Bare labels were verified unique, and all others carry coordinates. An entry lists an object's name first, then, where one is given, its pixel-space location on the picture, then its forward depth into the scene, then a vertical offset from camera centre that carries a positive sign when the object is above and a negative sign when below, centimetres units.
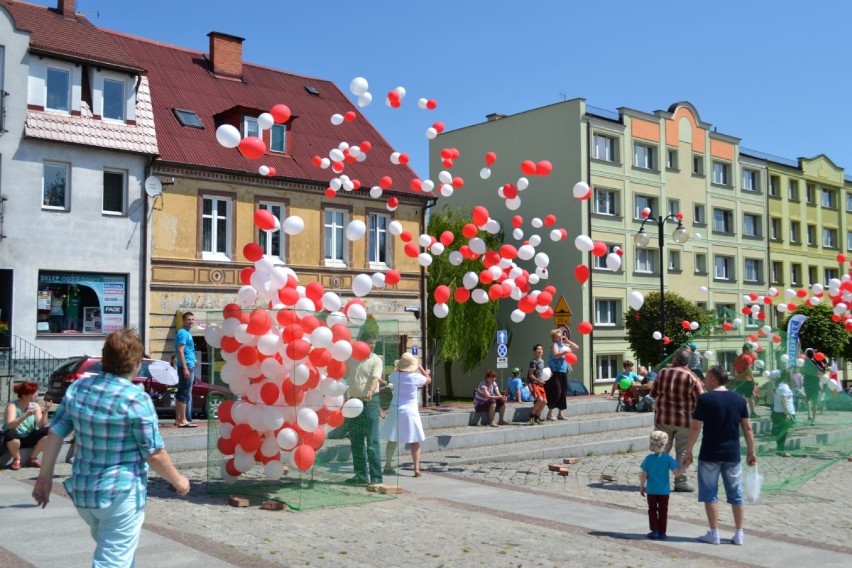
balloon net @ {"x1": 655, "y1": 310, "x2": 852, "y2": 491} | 1435 -73
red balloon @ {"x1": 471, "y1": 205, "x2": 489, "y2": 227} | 1330 +209
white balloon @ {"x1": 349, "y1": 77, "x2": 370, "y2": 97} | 1224 +373
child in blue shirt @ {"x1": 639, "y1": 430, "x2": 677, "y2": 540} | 916 -128
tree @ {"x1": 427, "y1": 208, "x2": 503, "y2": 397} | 4066 +171
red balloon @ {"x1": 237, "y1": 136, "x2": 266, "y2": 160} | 1073 +254
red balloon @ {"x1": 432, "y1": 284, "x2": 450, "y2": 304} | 1285 +90
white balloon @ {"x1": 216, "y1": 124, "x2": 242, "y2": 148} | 1051 +262
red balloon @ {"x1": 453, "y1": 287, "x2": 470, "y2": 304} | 1350 +95
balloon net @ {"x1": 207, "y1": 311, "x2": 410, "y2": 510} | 1028 -98
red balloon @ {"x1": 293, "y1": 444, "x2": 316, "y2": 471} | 1030 -115
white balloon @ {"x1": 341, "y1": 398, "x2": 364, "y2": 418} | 1089 -62
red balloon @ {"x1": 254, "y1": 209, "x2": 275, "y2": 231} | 1091 +169
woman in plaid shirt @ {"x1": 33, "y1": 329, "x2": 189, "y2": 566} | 504 -53
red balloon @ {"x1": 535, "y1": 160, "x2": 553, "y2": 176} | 1305 +276
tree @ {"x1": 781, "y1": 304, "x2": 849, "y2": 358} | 4219 +105
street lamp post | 2070 +280
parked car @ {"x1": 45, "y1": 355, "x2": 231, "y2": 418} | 1950 -62
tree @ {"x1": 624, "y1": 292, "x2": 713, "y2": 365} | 4188 +155
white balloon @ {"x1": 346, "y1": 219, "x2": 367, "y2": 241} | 1209 +173
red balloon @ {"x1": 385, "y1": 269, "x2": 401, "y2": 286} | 1286 +117
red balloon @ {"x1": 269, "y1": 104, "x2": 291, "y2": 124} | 1145 +313
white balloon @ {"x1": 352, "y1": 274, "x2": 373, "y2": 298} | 1154 +93
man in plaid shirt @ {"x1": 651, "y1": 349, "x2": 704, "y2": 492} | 1195 -59
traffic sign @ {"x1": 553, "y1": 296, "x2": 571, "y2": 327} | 2406 +114
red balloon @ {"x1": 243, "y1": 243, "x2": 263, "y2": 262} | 1105 +130
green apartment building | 4425 +841
